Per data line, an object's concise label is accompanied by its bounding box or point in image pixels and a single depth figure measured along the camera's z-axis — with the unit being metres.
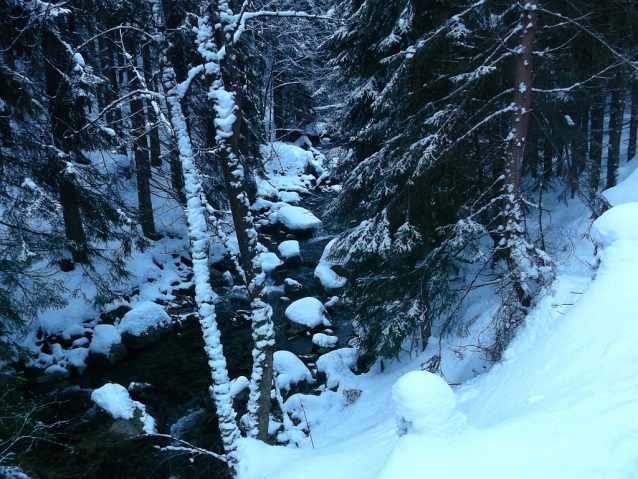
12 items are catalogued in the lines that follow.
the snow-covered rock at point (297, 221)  19.62
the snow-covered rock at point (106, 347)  10.38
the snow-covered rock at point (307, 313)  12.48
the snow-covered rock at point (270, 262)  16.25
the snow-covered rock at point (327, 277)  14.40
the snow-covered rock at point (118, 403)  8.39
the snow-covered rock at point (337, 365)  10.37
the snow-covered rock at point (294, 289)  14.58
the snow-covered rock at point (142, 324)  11.17
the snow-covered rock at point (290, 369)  10.04
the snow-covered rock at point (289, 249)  16.56
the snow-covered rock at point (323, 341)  11.75
